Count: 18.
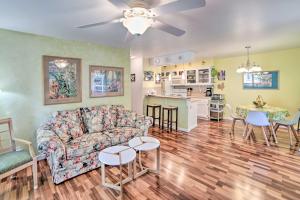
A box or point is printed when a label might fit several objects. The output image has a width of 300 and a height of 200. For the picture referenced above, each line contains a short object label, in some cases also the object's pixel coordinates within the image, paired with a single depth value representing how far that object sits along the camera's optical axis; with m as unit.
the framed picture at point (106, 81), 2.94
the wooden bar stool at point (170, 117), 3.92
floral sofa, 1.86
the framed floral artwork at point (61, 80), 2.47
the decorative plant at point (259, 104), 3.33
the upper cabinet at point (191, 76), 5.39
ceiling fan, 1.18
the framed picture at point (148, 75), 5.23
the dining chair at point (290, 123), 2.91
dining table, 2.91
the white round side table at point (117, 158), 1.60
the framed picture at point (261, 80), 3.99
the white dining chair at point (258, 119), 2.89
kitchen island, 3.84
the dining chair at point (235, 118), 3.43
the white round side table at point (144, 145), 1.89
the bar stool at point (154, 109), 4.14
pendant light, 3.43
